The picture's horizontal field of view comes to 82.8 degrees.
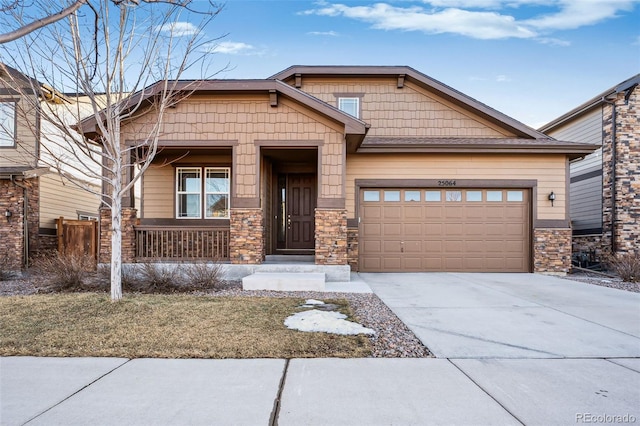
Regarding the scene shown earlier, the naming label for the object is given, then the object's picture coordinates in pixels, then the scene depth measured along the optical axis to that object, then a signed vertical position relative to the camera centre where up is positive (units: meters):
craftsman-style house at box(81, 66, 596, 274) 8.85 +1.06
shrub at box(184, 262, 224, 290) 7.36 -1.29
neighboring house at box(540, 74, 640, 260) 11.20 +1.37
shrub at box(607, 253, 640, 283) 8.97 -1.31
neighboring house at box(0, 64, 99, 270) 10.53 +0.36
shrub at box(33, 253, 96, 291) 7.10 -1.19
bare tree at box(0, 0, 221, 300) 5.67 +2.74
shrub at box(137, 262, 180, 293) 7.07 -1.31
